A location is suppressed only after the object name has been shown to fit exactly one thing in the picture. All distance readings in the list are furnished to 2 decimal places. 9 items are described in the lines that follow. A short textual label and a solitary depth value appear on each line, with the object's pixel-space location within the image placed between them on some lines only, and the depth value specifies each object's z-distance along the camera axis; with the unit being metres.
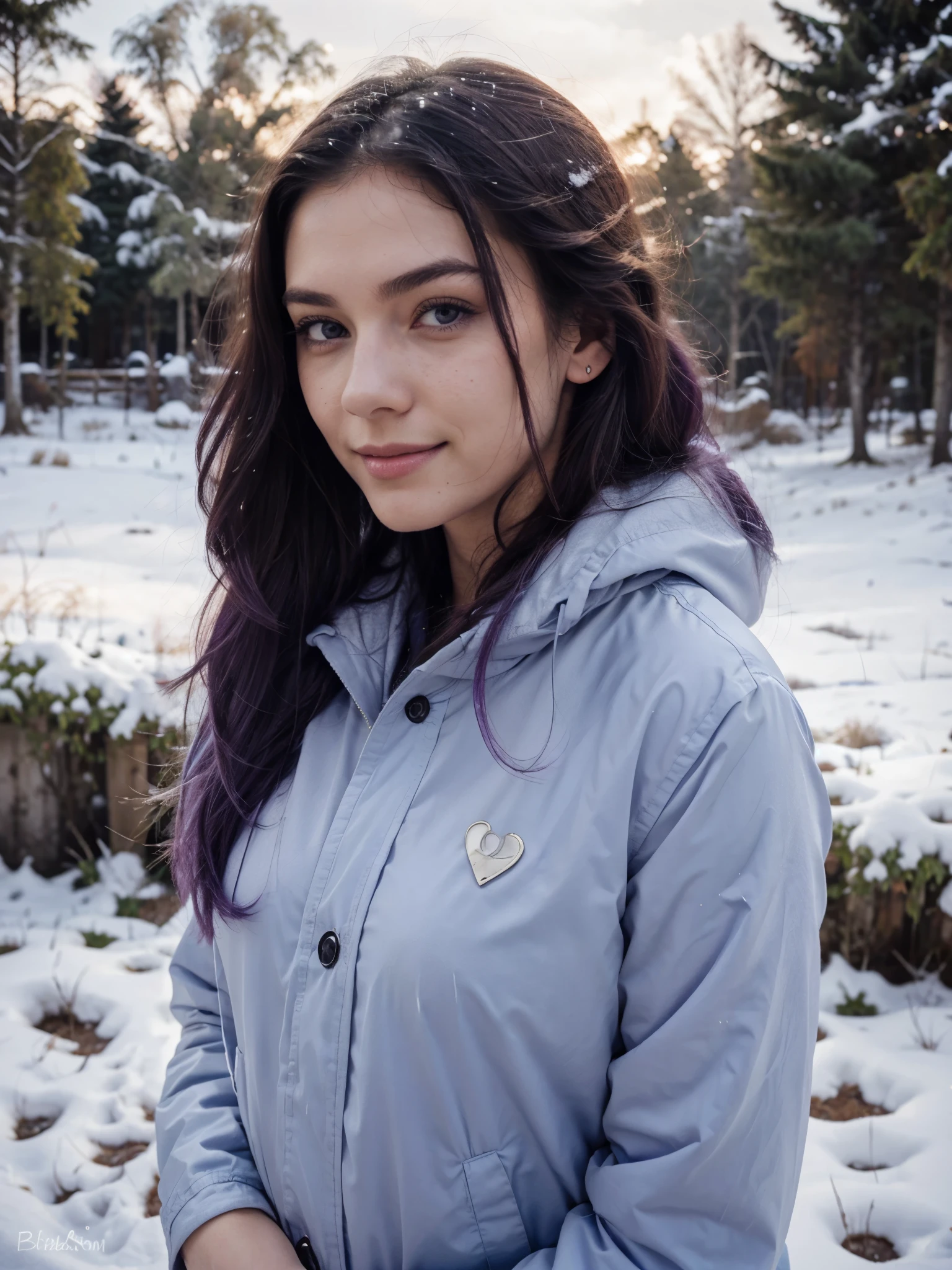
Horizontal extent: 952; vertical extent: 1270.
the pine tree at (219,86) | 21.58
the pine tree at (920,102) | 14.86
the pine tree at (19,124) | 17.17
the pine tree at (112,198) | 26.09
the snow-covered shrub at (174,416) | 19.78
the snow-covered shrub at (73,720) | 3.56
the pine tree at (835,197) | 16.55
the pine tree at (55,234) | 17.97
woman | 1.03
